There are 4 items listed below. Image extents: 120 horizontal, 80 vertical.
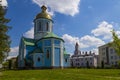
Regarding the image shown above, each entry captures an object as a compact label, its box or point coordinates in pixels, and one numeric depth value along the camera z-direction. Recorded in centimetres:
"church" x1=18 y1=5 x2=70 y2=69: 2136
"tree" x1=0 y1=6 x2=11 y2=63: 1178
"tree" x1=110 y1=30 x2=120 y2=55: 1238
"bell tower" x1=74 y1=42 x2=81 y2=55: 6466
